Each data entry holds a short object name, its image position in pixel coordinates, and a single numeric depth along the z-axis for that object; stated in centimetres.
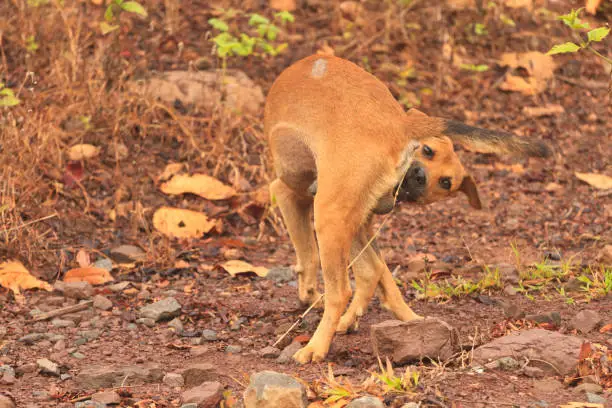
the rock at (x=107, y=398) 818
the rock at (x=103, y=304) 1149
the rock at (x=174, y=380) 877
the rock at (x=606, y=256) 1193
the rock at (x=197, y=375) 870
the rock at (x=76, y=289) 1184
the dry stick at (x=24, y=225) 1238
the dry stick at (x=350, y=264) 992
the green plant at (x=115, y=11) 1548
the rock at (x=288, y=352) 955
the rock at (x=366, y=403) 744
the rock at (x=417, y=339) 877
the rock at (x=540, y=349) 830
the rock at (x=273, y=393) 741
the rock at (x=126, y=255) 1327
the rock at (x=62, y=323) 1085
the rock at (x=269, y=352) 973
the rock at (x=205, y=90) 1683
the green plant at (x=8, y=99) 1299
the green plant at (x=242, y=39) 1576
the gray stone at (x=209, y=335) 1054
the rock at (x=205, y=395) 792
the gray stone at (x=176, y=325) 1077
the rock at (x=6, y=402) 795
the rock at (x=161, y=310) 1112
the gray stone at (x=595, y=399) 754
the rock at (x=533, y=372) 824
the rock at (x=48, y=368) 915
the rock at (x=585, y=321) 959
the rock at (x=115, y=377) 871
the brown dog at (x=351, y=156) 920
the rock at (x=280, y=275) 1279
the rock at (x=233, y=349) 1002
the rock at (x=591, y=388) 778
